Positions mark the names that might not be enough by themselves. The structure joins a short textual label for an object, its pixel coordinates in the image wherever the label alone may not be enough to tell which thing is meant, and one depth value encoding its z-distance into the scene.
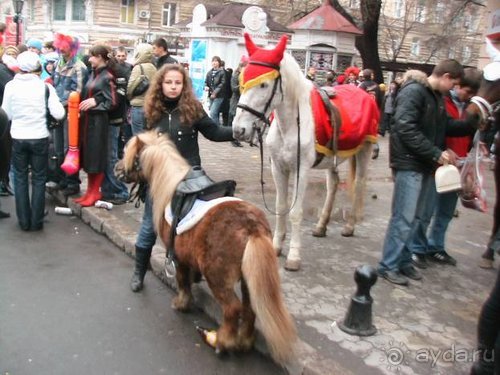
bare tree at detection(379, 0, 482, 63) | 22.89
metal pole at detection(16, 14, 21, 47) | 19.23
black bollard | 3.88
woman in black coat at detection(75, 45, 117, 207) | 6.98
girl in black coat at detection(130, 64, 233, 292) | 4.57
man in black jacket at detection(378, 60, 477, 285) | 4.66
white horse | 4.68
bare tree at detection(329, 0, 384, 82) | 20.39
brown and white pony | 3.41
